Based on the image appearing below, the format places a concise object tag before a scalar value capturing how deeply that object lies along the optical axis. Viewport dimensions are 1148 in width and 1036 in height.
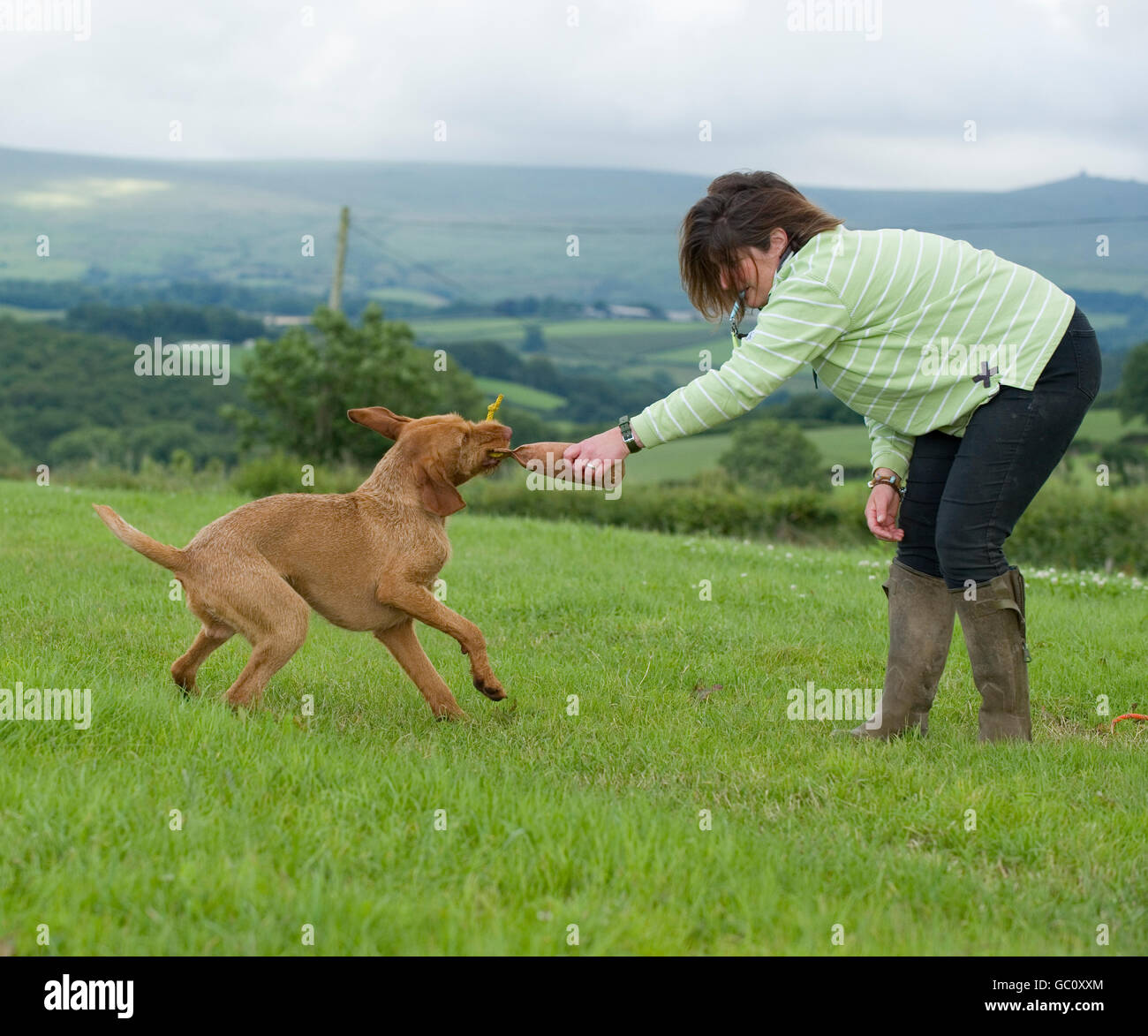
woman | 4.63
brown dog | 4.94
